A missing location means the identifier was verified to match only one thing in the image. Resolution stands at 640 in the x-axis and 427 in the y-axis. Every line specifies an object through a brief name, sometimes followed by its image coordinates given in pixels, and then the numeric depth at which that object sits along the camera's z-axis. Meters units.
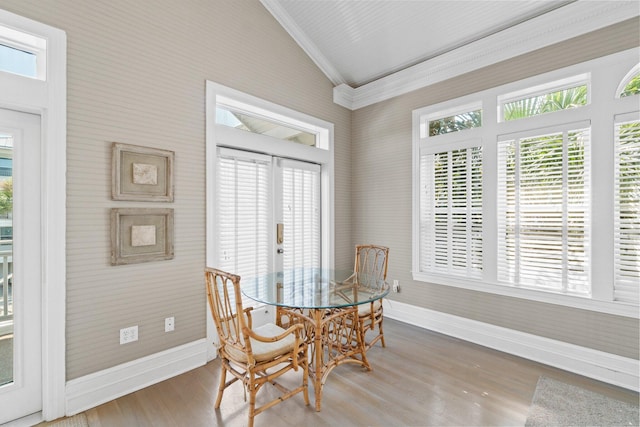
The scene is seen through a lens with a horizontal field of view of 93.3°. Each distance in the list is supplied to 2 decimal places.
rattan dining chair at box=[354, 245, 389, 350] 2.84
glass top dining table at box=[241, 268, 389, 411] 2.22
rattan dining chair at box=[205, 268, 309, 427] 1.87
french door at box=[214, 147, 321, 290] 3.20
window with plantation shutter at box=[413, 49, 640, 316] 2.51
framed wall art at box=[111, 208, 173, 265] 2.35
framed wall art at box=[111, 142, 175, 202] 2.35
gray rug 2.03
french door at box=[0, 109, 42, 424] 2.04
